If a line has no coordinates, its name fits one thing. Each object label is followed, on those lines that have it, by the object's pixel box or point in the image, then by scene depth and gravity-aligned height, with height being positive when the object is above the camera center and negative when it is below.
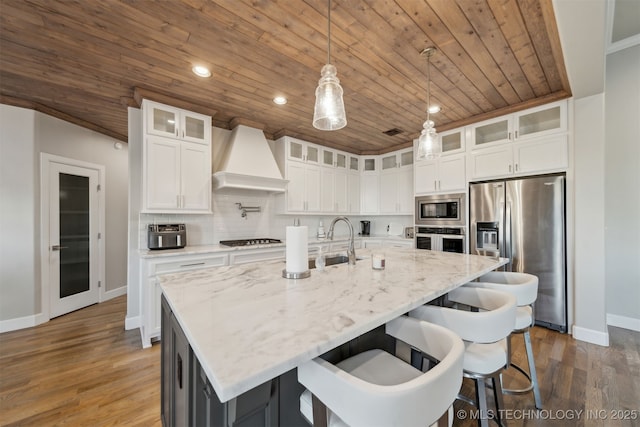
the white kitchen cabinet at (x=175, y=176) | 2.69 +0.44
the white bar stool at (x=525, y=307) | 1.55 -0.62
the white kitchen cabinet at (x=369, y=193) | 4.89 +0.41
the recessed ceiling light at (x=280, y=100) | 2.76 +1.28
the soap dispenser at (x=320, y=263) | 1.62 -0.31
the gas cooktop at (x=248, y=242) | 3.30 -0.38
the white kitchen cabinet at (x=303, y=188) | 3.91 +0.43
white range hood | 3.20 +0.66
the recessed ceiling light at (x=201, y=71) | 2.20 +1.28
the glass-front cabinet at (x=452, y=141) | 3.47 +1.03
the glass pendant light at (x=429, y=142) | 2.12 +0.60
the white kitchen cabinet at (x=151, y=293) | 2.47 -0.77
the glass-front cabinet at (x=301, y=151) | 3.90 +1.03
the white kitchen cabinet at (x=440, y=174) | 3.46 +0.56
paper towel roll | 1.38 -0.21
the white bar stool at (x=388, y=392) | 0.61 -0.48
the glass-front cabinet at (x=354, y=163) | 4.82 +0.98
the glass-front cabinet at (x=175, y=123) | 2.68 +1.04
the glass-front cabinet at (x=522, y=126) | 2.74 +1.04
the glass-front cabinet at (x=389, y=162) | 4.71 +0.99
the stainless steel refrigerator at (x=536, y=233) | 2.69 -0.23
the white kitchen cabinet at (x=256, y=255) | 3.00 -0.51
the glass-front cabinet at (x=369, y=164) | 4.96 +0.98
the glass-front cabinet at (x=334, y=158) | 4.39 +1.00
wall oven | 3.43 -0.36
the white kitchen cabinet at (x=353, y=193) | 4.76 +0.41
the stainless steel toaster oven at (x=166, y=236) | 2.72 -0.23
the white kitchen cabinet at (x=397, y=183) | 4.48 +0.57
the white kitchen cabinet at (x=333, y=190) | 4.35 +0.42
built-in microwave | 3.41 +0.05
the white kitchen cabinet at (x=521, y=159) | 2.72 +0.64
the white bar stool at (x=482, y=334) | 1.08 -0.53
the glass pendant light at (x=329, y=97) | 1.37 +0.64
